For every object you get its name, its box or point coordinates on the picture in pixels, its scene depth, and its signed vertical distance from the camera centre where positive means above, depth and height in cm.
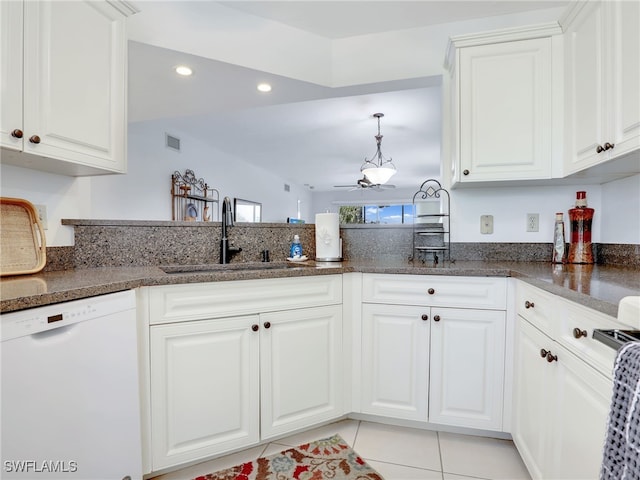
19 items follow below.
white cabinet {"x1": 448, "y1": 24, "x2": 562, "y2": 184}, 176 +72
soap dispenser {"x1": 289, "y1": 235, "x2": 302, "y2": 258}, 215 -7
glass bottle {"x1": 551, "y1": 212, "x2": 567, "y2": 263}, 192 -2
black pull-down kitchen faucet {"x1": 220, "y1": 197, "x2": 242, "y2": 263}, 199 -2
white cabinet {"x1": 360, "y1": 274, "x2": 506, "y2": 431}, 160 -55
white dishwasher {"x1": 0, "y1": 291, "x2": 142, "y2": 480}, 91 -47
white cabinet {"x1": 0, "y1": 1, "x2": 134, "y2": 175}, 120 +59
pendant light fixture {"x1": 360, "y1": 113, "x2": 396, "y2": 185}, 423 +81
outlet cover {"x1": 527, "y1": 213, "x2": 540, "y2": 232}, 208 +10
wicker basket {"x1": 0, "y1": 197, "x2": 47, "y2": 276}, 139 -1
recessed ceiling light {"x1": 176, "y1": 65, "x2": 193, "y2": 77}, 222 +110
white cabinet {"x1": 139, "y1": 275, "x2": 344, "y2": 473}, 139 -57
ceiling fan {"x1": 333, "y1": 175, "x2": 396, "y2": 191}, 451 +77
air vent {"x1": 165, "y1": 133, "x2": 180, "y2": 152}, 422 +119
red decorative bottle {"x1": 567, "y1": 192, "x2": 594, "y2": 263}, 186 +4
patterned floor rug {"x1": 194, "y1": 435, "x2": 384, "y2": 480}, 145 -100
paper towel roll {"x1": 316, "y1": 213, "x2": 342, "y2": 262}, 207 +0
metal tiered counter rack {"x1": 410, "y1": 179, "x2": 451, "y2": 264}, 213 +2
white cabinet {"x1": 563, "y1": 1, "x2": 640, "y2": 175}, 127 +65
